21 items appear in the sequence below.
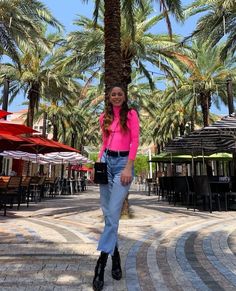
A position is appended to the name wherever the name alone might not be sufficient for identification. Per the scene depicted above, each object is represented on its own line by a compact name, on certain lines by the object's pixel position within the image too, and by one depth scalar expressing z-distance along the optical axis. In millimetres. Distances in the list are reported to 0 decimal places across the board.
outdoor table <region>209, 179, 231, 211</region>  7284
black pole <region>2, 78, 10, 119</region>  10630
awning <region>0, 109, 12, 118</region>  5271
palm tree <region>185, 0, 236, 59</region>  9860
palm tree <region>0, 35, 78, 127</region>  13119
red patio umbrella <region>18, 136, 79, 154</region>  8165
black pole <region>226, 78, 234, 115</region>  11375
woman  2187
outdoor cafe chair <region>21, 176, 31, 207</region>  7353
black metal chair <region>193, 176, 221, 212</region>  6633
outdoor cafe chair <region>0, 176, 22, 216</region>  6221
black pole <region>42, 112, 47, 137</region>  18043
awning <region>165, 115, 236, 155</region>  6790
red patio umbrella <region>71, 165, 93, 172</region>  23063
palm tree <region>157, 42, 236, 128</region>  13814
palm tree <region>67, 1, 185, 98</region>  10287
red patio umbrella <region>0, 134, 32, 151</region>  7137
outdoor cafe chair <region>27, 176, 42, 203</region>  9039
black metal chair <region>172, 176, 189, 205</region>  7666
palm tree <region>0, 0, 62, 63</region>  9464
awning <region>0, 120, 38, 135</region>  5799
